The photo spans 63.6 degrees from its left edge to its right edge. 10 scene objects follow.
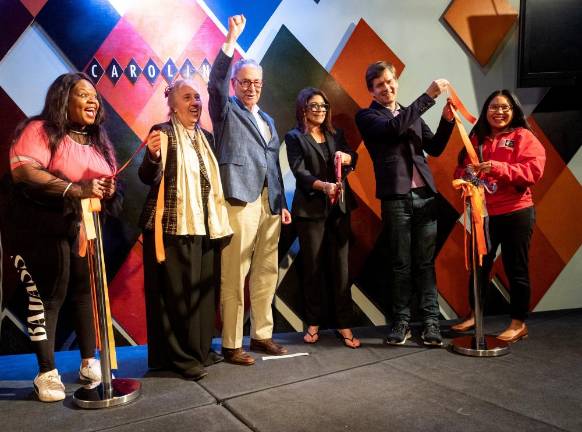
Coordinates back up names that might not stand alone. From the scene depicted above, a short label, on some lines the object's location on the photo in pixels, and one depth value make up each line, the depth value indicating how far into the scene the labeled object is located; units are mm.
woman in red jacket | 2777
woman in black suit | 2844
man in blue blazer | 2531
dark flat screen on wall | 3506
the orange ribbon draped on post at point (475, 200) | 2582
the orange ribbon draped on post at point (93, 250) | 1998
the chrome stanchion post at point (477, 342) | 2592
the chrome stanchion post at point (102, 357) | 2047
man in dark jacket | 2822
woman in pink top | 2104
